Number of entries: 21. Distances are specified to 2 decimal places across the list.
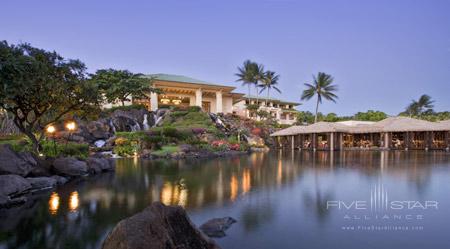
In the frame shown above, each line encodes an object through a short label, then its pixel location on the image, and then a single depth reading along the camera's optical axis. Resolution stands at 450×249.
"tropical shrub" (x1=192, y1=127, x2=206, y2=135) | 30.18
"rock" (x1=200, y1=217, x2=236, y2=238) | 5.60
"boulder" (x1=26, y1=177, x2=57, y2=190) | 10.35
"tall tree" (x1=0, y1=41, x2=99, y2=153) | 9.49
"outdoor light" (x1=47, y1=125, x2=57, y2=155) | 15.84
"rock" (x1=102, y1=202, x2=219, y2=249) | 3.39
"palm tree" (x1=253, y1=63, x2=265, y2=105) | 49.31
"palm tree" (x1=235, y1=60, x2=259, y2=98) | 49.03
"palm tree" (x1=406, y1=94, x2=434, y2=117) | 53.62
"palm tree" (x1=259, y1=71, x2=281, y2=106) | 50.03
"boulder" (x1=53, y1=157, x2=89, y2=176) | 12.53
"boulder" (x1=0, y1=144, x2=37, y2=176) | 9.92
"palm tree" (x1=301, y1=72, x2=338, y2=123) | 42.47
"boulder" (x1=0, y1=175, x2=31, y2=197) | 8.44
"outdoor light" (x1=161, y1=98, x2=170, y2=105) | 45.14
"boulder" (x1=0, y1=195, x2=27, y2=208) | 7.88
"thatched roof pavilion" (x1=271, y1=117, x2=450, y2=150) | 28.39
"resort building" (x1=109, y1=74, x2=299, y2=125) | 41.56
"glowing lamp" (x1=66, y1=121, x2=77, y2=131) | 16.44
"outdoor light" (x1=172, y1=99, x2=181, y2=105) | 46.38
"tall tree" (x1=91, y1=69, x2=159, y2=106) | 35.28
